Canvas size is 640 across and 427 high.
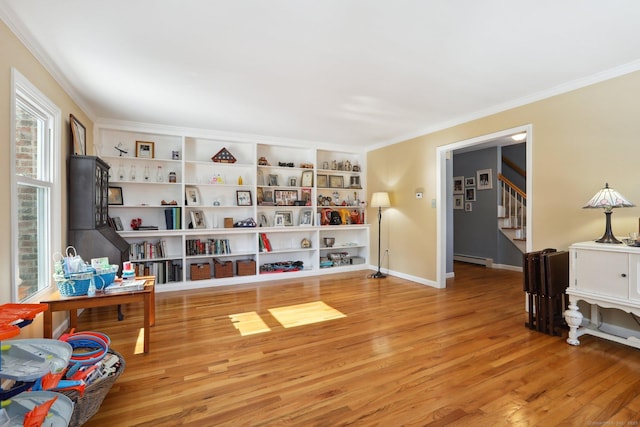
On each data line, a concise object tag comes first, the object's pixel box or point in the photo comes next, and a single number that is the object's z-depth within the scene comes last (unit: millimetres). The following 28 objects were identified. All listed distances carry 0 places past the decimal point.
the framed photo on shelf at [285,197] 5609
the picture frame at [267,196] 5491
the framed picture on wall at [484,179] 6592
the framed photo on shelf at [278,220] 5617
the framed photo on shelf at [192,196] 4945
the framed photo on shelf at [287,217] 5711
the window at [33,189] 2217
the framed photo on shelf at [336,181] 6125
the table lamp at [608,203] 2567
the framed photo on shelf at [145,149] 4711
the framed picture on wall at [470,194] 6992
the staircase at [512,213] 6066
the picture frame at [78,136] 3284
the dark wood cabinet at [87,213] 3260
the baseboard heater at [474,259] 6616
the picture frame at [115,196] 4473
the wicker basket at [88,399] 1564
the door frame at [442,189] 4124
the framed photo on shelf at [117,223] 4379
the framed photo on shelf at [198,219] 4895
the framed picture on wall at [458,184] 7242
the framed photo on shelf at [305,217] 5757
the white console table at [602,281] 2389
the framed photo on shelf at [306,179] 5770
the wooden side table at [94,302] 2314
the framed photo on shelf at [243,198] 5293
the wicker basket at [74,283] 2412
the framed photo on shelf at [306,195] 5828
